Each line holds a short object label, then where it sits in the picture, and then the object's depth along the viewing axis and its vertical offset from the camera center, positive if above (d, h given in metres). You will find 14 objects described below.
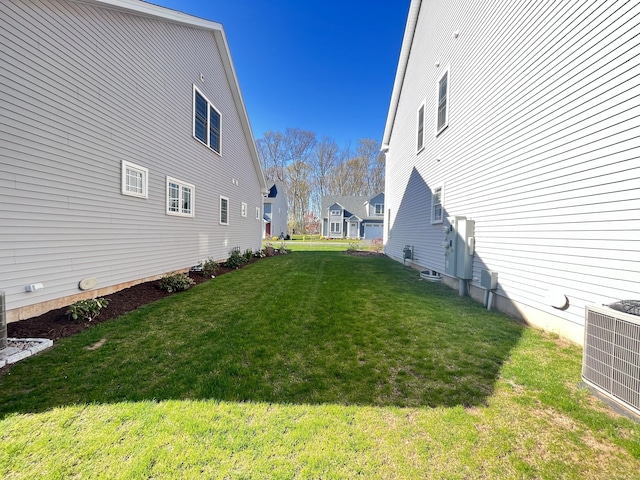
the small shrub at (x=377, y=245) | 18.87 -0.75
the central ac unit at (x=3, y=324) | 2.66 -1.08
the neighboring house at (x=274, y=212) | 29.73 +2.37
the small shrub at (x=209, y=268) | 7.96 -1.21
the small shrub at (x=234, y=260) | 9.90 -1.18
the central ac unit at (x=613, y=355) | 1.94 -0.90
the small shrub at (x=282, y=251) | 15.88 -1.17
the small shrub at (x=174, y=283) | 6.06 -1.30
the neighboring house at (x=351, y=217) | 32.78 +2.35
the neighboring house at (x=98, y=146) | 3.60 +1.51
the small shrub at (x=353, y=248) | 17.77 -0.92
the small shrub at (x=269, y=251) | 14.70 -1.14
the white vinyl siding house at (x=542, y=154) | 2.89 +1.34
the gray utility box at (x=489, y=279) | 4.89 -0.76
